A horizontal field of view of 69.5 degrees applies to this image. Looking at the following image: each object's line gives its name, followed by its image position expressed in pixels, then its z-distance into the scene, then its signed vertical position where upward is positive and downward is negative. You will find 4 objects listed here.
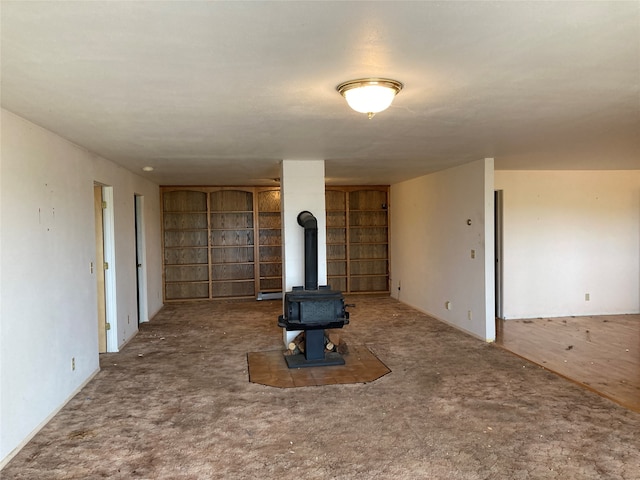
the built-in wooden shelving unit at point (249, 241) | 8.91 -0.15
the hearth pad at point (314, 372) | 4.20 -1.35
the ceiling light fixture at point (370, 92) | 2.41 +0.74
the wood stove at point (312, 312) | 4.53 -0.78
